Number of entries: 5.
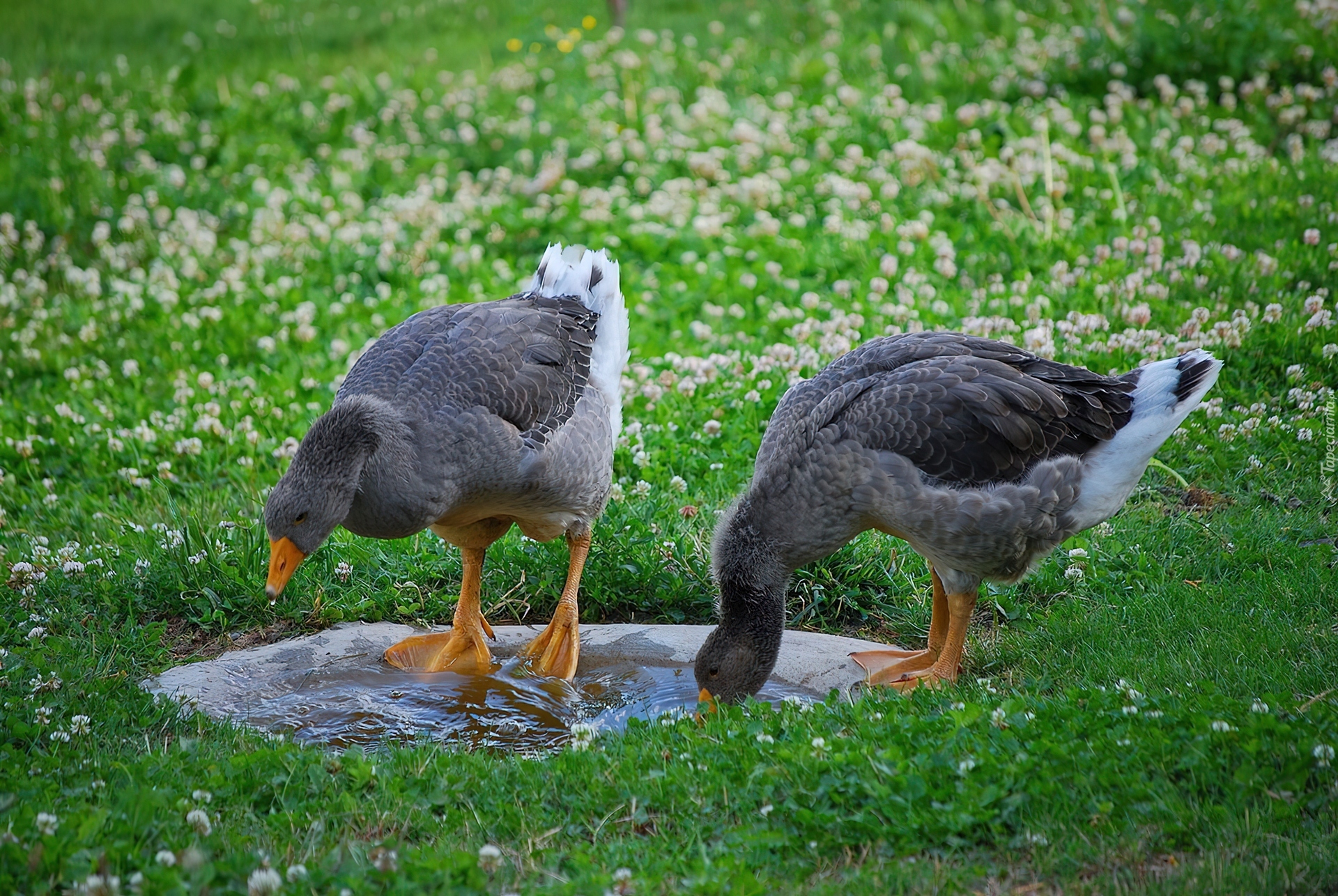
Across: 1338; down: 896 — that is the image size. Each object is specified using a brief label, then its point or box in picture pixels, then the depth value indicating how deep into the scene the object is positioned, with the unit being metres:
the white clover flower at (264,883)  6.43
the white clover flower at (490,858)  6.87
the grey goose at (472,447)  9.18
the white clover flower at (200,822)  7.21
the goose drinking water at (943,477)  9.52
